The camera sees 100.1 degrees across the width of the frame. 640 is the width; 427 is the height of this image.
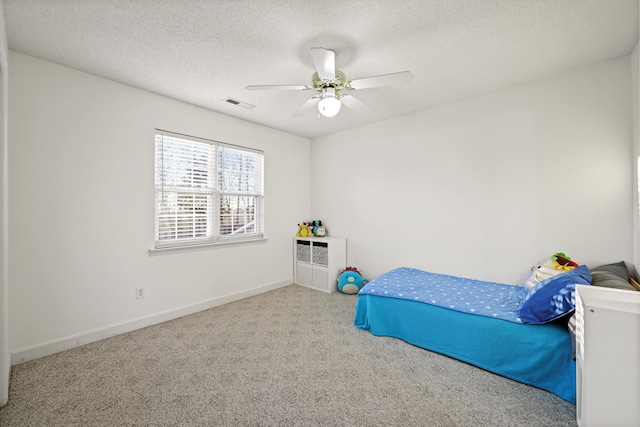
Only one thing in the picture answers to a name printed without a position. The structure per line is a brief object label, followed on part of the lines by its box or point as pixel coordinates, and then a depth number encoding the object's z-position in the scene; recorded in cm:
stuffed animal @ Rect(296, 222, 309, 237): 455
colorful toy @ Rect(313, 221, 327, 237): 451
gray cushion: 184
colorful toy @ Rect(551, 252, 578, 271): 236
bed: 180
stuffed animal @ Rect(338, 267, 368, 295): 387
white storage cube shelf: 404
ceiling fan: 197
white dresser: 125
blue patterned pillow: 177
